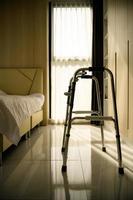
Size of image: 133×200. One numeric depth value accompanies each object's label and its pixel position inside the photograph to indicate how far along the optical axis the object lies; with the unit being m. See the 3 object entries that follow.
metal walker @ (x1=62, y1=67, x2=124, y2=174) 1.89
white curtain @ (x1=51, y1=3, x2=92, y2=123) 4.96
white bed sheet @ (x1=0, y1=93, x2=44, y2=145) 2.15
